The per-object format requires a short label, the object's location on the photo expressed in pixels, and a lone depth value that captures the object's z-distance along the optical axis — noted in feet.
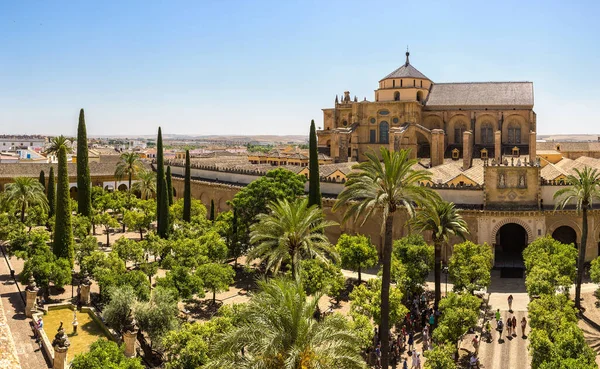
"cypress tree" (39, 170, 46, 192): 158.40
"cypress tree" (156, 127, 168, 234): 125.31
